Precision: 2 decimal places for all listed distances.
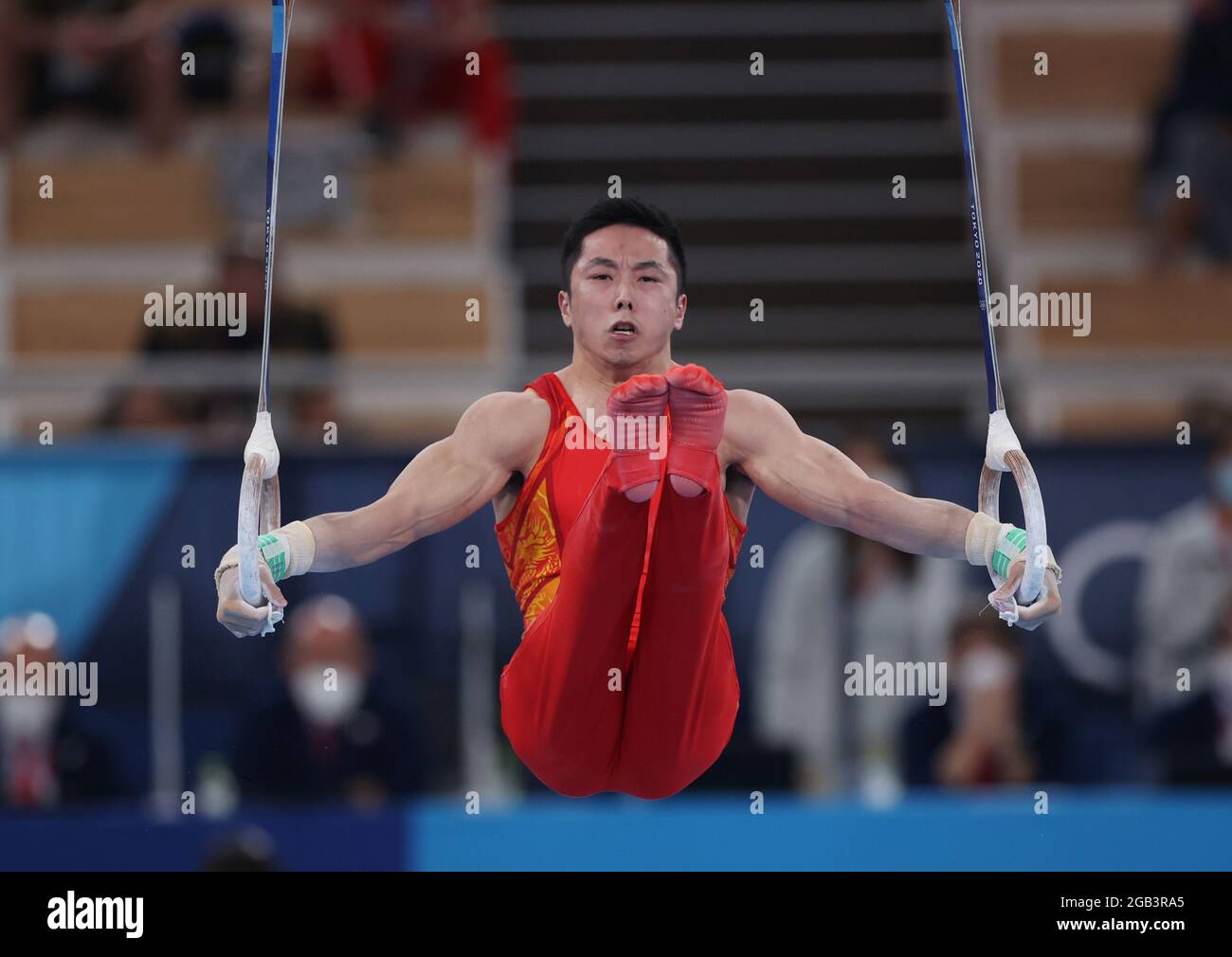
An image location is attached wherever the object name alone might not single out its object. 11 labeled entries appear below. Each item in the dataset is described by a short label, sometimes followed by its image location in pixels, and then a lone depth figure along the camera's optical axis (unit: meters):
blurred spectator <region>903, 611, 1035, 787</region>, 11.61
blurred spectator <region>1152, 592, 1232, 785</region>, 11.68
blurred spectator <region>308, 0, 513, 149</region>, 15.10
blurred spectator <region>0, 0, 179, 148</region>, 15.36
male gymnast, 8.11
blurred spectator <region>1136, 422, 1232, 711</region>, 11.86
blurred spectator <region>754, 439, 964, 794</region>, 11.59
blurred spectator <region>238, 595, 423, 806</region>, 11.32
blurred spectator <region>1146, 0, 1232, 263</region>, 14.73
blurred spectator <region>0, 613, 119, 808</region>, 11.41
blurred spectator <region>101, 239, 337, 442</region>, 12.40
